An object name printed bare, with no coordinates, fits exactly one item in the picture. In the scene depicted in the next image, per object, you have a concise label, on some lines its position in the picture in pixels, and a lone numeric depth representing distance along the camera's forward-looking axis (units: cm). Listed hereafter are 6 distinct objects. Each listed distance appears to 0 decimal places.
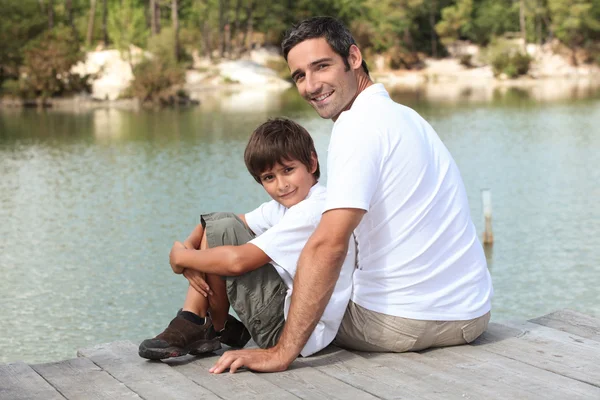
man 264
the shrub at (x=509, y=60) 4312
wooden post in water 828
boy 286
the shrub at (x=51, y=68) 2964
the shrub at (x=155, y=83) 2865
